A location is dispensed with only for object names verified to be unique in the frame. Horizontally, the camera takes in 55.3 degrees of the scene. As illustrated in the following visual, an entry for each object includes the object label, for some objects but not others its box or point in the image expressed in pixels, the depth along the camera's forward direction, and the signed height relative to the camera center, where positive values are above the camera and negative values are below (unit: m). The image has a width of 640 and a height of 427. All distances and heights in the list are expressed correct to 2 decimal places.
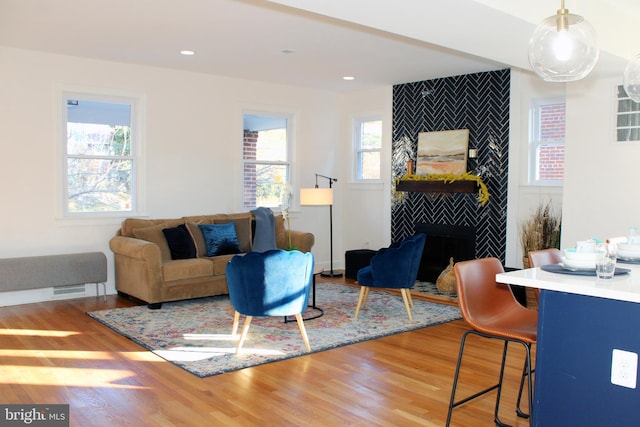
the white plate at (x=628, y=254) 3.38 -0.35
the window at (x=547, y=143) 6.93 +0.55
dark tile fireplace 7.67 -0.75
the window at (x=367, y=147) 8.96 +0.59
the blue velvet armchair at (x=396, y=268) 5.74 -0.76
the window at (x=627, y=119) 5.75 +0.69
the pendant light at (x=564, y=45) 2.81 +0.68
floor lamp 7.14 -0.13
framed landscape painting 7.67 +0.47
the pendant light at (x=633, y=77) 3.80 +0.72
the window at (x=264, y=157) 8.39 +0.39
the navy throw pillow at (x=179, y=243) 6.68 -0.66
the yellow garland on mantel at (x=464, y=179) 7.38 +0.12
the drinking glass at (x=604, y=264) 2.68 -0.32
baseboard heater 6.12 -0.95
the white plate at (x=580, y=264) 2.87 -0.34
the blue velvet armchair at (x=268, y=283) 4.54 -0.74
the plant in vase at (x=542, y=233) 6.63 -0.47
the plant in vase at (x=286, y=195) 6.28 -0.10
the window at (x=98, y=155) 6.88 +0.31
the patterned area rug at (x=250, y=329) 4.63 -1.29
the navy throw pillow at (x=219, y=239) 6.95 -0.64
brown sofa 6.19 -0.85
